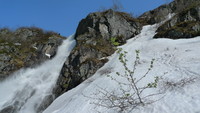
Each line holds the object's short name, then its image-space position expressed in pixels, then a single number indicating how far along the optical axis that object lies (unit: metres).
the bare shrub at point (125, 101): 5.77
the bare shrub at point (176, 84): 6.41
